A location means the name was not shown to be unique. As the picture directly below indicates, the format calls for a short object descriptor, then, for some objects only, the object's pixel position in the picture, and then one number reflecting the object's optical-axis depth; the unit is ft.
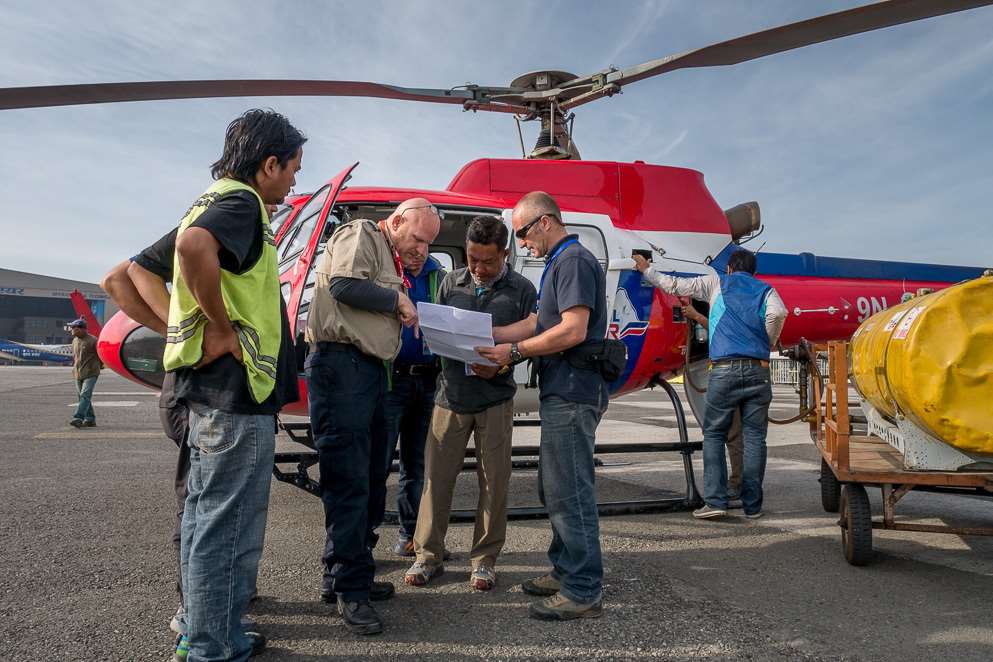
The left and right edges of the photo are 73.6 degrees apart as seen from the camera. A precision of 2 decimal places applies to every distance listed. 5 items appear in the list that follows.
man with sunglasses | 9.64
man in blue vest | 15.60
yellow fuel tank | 10.50
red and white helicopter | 14.10
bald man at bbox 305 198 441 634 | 9.34
